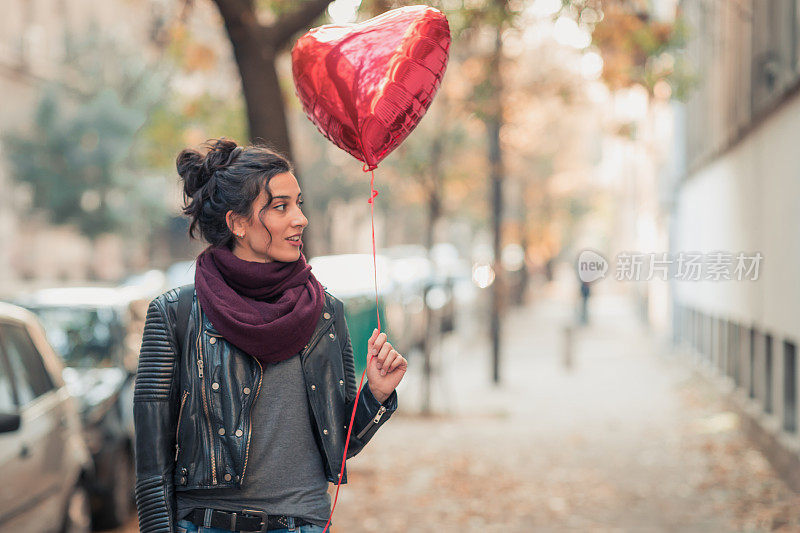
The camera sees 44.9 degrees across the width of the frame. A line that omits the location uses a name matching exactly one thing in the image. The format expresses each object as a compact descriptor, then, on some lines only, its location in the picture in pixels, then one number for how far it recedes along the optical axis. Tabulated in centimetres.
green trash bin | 1286
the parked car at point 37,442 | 489
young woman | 264
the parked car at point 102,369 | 707
